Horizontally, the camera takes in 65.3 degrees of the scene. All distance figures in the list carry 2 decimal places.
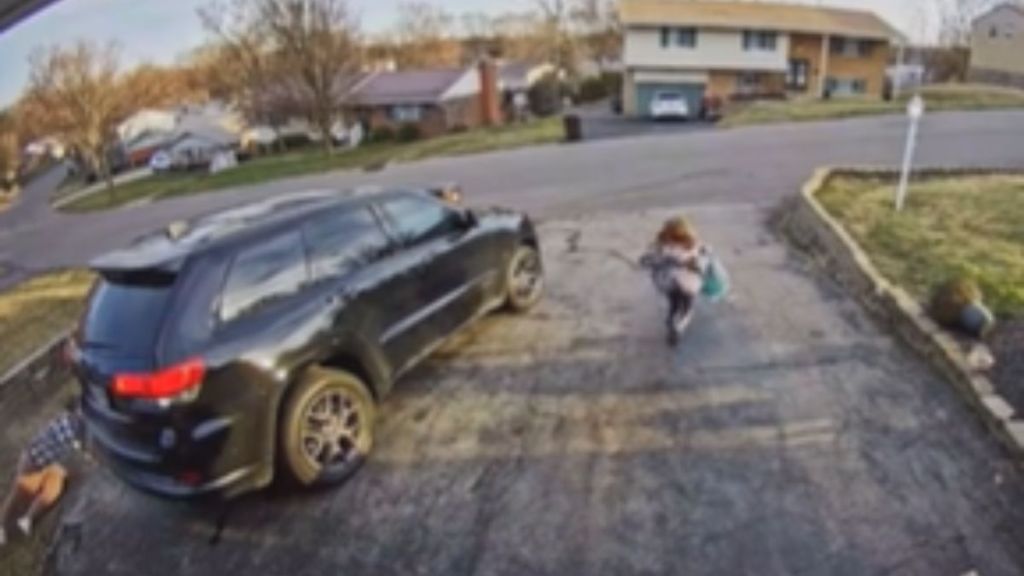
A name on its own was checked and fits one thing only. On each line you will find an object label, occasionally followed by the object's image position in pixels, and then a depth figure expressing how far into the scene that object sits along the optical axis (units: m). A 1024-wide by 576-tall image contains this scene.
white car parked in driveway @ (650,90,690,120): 32.59
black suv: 4.34
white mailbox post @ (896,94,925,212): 9.30
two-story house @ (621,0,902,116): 37.16
